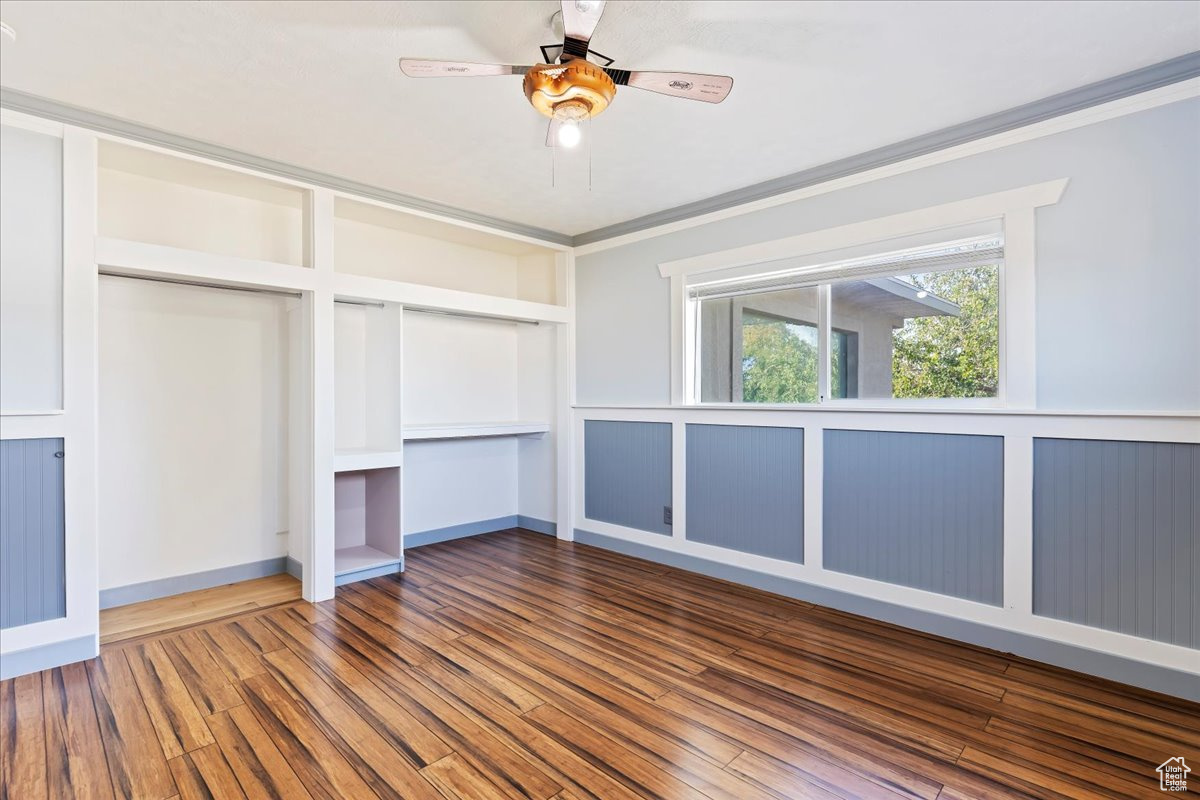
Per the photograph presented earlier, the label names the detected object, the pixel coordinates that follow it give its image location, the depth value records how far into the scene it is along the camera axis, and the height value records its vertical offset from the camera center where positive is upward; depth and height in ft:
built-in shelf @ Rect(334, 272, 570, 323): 12.13 +2.32
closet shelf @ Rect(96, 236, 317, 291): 9.33 +2.32
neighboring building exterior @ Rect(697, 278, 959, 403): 10.81 +1.56
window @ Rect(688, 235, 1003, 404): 9.91 +1.34
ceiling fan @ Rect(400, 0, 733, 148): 6.36 +3.59
